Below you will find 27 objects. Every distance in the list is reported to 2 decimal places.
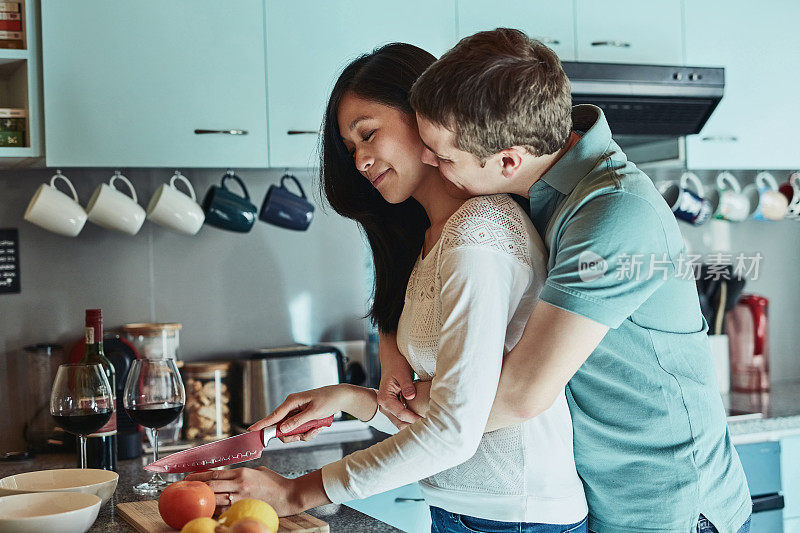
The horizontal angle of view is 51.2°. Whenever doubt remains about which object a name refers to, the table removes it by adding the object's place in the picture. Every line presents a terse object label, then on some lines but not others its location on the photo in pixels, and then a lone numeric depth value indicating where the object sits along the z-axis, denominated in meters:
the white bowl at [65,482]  1.21
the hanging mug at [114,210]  2.09
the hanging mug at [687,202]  2.64
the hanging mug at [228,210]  2.21
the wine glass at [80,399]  1.44
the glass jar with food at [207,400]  2.20
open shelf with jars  1.93
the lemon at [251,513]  0.97
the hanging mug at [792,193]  2.79
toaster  2.21
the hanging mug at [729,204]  2.73
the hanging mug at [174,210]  2.14
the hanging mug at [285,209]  2.27
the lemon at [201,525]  0.93
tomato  1.04
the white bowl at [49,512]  1.02
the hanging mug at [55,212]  2.04
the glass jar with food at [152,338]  2.19
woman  1.00
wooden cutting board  1.07
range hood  2.25
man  0.99
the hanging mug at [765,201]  2.75
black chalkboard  2.19
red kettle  2.79
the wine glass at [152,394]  1.50
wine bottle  1.65
